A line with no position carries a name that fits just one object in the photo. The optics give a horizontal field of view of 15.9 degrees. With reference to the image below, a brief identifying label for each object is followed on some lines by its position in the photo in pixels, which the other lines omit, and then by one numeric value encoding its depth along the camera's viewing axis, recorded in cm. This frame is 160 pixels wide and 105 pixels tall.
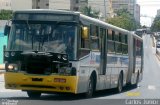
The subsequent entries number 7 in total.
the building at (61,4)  13212
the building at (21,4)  12074
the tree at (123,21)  12850
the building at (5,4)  12234
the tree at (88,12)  12381
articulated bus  1811
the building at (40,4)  12468
